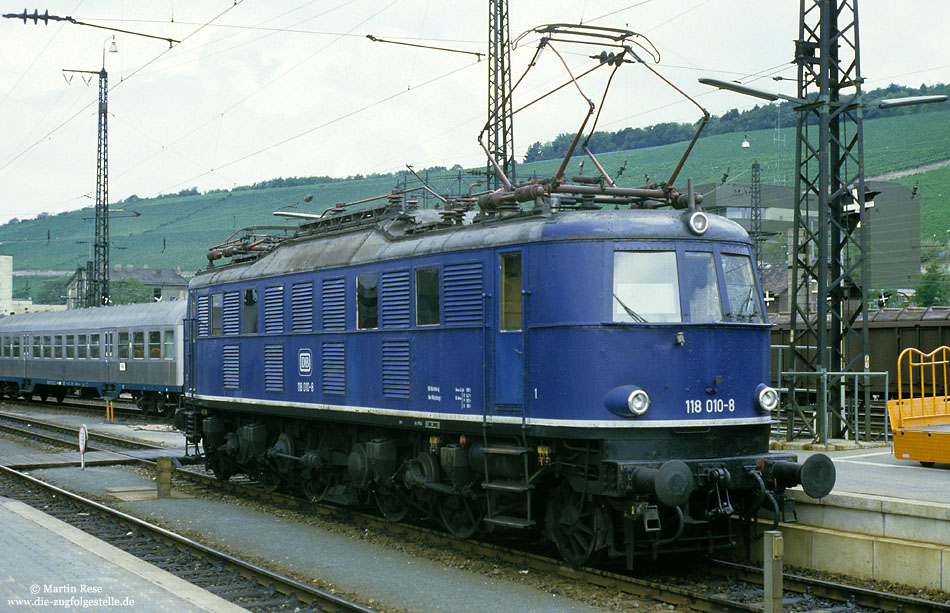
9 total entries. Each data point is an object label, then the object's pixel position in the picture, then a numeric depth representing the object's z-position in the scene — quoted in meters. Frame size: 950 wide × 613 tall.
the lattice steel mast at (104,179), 45.31
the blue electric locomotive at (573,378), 10.12
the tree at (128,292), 103.81
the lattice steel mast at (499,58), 25.81
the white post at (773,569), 7.94
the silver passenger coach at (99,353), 33.22
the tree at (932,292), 61.81
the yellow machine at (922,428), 14.62
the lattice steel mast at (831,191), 18.39
